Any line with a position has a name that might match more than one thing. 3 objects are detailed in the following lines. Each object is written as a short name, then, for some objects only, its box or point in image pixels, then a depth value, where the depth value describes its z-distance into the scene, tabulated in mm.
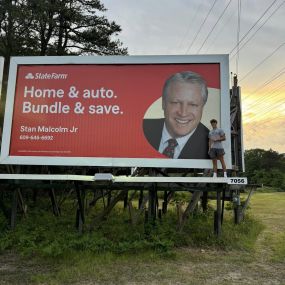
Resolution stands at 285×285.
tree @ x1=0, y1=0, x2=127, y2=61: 19000
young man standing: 10039
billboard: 10500
